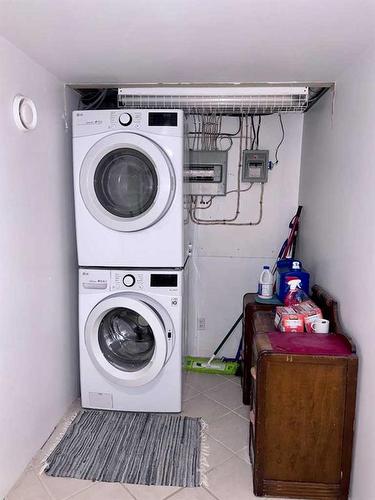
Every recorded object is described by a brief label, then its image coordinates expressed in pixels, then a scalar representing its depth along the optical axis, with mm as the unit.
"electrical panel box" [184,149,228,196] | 2875
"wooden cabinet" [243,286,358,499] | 1632
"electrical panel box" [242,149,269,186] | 2855
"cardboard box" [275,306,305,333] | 1872
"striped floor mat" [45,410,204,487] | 1888
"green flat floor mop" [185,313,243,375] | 2932
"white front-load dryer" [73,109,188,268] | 2145
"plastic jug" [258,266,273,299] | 2480
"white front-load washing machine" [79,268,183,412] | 2262
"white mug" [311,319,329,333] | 1834
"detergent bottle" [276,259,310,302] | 2283
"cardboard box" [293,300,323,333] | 1878
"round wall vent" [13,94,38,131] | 1700
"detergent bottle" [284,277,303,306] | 2169
